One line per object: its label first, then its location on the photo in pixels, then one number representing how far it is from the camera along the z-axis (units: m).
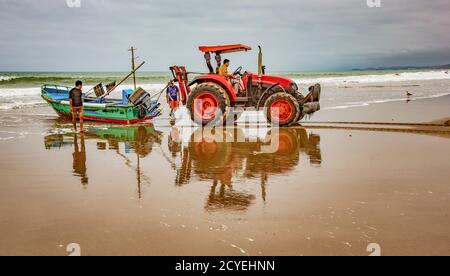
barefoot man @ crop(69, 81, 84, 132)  10.69
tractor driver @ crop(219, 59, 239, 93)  11.08
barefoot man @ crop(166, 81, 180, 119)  12.88
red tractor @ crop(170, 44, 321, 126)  10.66
